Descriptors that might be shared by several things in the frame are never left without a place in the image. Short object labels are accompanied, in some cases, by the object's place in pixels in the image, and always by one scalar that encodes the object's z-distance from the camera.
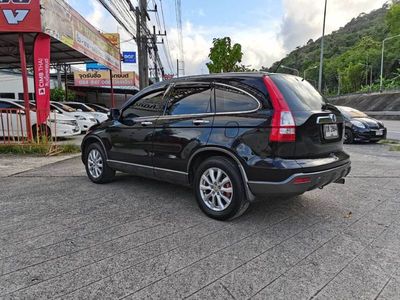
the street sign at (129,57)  30.22
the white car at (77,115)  14.45
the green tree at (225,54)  28.52
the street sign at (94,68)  29.71
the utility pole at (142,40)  17.83
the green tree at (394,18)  63.91
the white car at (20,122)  10.29
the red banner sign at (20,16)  8.40
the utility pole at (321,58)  25.26
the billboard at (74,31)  8.92
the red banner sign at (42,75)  9.23
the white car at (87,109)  16.91
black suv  3.42
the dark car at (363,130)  11.11
